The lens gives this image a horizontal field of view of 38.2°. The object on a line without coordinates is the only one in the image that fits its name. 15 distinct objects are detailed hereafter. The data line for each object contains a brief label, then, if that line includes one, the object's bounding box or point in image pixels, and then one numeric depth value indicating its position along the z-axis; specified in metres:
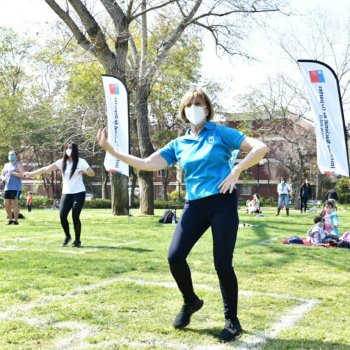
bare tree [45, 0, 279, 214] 18.94
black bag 15.77
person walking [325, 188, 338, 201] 21.75
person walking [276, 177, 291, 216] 23.11
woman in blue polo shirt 4.03
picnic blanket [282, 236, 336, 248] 10.45
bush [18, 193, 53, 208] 43.62
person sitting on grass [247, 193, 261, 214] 23.79
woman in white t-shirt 9.12
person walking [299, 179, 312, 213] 26.00
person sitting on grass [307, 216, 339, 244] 10.59
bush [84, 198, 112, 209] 40.41
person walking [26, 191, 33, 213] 28.12
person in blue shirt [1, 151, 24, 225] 13.31
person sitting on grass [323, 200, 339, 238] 11.09
